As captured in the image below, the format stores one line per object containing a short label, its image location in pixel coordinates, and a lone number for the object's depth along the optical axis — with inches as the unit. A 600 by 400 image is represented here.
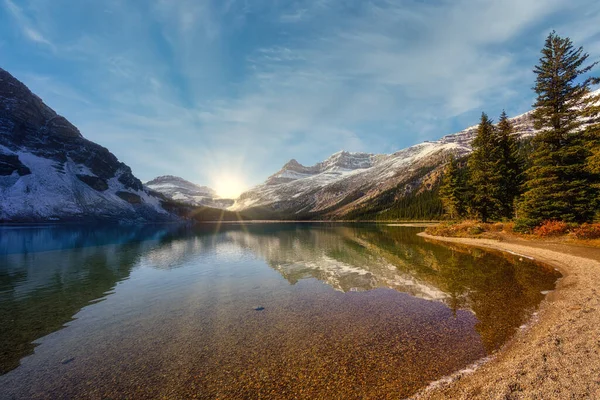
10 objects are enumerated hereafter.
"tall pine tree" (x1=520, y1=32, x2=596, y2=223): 1382.9
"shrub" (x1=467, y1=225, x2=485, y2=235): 1926.4
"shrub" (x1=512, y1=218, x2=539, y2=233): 1532.7
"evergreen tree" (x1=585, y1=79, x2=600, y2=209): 1203.4
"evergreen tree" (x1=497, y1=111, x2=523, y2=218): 2074.3
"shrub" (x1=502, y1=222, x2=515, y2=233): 1715.2
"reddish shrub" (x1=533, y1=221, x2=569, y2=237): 1368.1
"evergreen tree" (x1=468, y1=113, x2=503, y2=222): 2091.5
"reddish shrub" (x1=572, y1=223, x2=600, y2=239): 1210.3
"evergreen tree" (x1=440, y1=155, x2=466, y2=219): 2655.0
